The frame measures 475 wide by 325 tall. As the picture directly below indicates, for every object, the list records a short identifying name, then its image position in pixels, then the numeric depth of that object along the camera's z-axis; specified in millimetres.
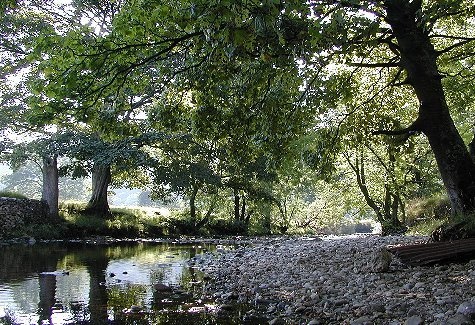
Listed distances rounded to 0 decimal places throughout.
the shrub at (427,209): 23469
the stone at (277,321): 6129
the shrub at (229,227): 33344
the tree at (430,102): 9117
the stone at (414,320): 4879
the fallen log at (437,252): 7797
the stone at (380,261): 7988
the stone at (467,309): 4652
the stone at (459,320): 4449
